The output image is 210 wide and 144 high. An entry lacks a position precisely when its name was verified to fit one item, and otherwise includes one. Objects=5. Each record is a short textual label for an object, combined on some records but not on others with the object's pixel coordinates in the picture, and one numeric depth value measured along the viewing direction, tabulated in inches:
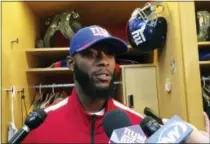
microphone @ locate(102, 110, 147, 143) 28.8
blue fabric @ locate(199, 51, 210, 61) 76.2
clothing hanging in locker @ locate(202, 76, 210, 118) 73.1
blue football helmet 75.6
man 50.6
